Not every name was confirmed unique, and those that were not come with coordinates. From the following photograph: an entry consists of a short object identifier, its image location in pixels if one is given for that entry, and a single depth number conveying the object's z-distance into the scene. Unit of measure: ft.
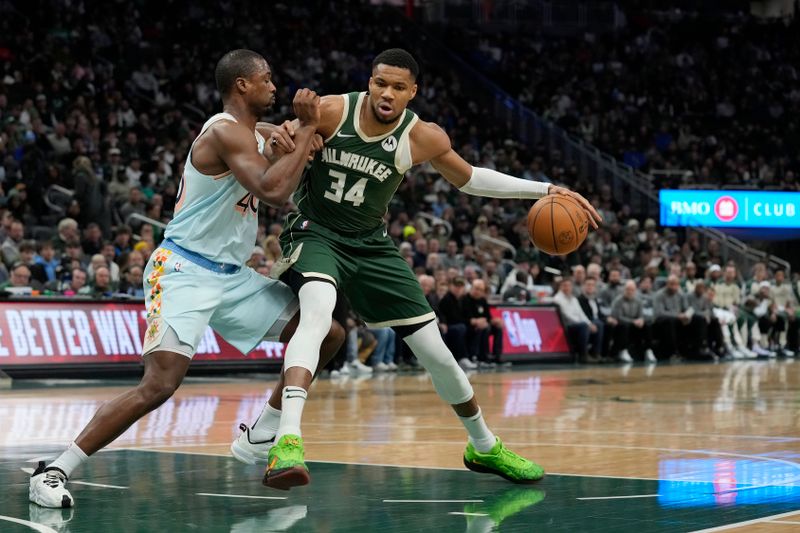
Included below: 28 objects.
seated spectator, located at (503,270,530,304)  67.00
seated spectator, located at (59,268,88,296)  49.80
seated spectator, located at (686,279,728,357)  73.31
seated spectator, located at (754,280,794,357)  77.61
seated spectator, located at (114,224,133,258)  54.44
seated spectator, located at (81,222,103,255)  55.11
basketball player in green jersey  21.02
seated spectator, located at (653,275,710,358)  72.13
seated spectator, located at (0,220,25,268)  51.93
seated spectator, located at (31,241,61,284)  51.80
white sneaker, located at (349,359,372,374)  55.57
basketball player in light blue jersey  19.11
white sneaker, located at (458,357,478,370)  60.29
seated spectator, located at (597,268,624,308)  71.92
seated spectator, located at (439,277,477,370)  59.57
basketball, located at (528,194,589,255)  21.88
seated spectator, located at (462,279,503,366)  60.59
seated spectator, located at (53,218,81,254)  53.98
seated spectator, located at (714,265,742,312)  76.95
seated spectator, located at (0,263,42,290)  48.55
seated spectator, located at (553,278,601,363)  67.77
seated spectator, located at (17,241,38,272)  51.21
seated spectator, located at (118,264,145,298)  51.13
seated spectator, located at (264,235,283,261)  54.80
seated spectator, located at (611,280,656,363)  69.82
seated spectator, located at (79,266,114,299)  49.47
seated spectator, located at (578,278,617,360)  68.85
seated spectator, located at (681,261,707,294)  76.33
